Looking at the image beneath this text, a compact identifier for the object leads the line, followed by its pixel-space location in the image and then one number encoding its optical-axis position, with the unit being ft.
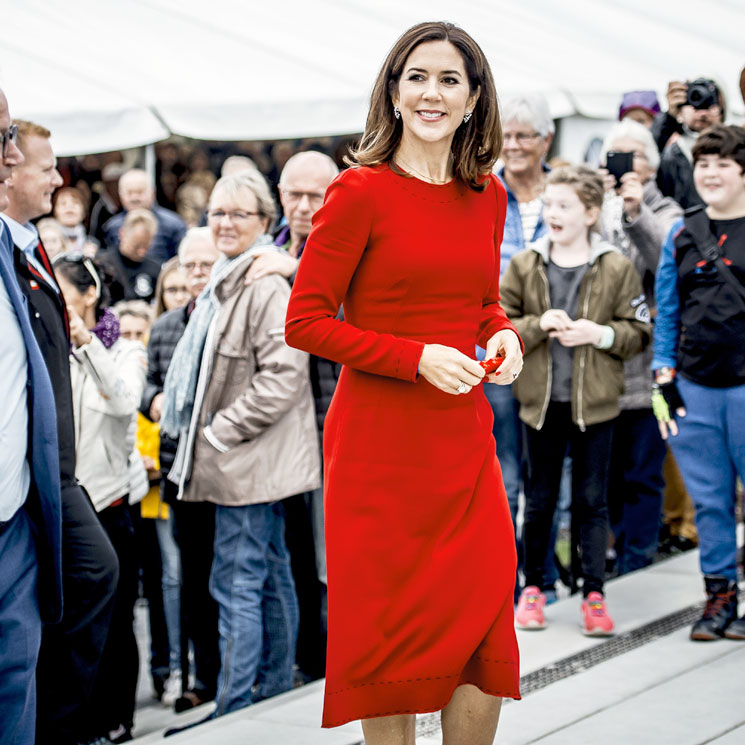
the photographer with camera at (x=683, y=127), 20.74
